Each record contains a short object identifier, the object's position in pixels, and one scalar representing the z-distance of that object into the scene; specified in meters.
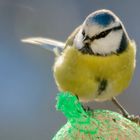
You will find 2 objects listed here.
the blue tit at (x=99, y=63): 2.37
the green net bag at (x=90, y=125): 2.30
